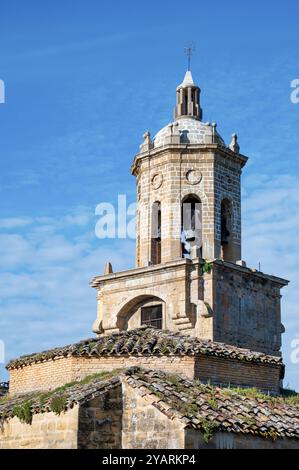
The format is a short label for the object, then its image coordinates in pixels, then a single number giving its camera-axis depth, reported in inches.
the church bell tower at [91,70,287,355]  918.4
